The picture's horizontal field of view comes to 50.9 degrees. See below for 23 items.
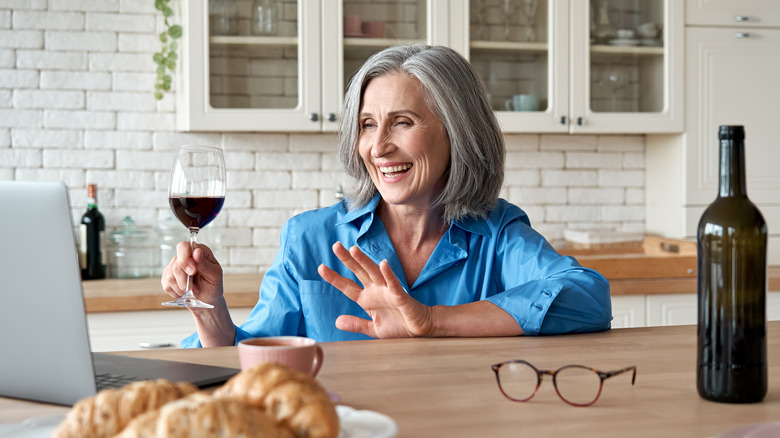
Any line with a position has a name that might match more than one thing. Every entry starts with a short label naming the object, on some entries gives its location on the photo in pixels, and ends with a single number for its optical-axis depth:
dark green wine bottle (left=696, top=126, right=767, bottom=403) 0.98
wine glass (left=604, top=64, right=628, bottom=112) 3.46
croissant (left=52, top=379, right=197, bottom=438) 0.68
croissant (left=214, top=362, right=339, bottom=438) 0.69
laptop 0.88
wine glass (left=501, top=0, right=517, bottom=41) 3.38
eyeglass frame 1.01
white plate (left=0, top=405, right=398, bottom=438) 0.79
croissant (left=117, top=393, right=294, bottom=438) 0.60
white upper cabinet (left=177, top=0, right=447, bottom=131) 3.15
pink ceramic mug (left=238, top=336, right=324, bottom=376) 0.95
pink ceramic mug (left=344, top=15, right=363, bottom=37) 3.23
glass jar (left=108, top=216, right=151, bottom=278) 3.28
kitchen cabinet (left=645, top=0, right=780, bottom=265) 3.46
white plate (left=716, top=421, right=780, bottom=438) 0.85
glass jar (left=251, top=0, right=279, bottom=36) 3.19
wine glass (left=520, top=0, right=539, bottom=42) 3.39
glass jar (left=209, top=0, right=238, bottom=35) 3.14
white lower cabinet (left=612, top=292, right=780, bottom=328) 3.17
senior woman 1.84
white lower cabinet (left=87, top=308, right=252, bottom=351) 2.81
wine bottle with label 3.14
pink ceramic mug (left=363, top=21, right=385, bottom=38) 3.26
